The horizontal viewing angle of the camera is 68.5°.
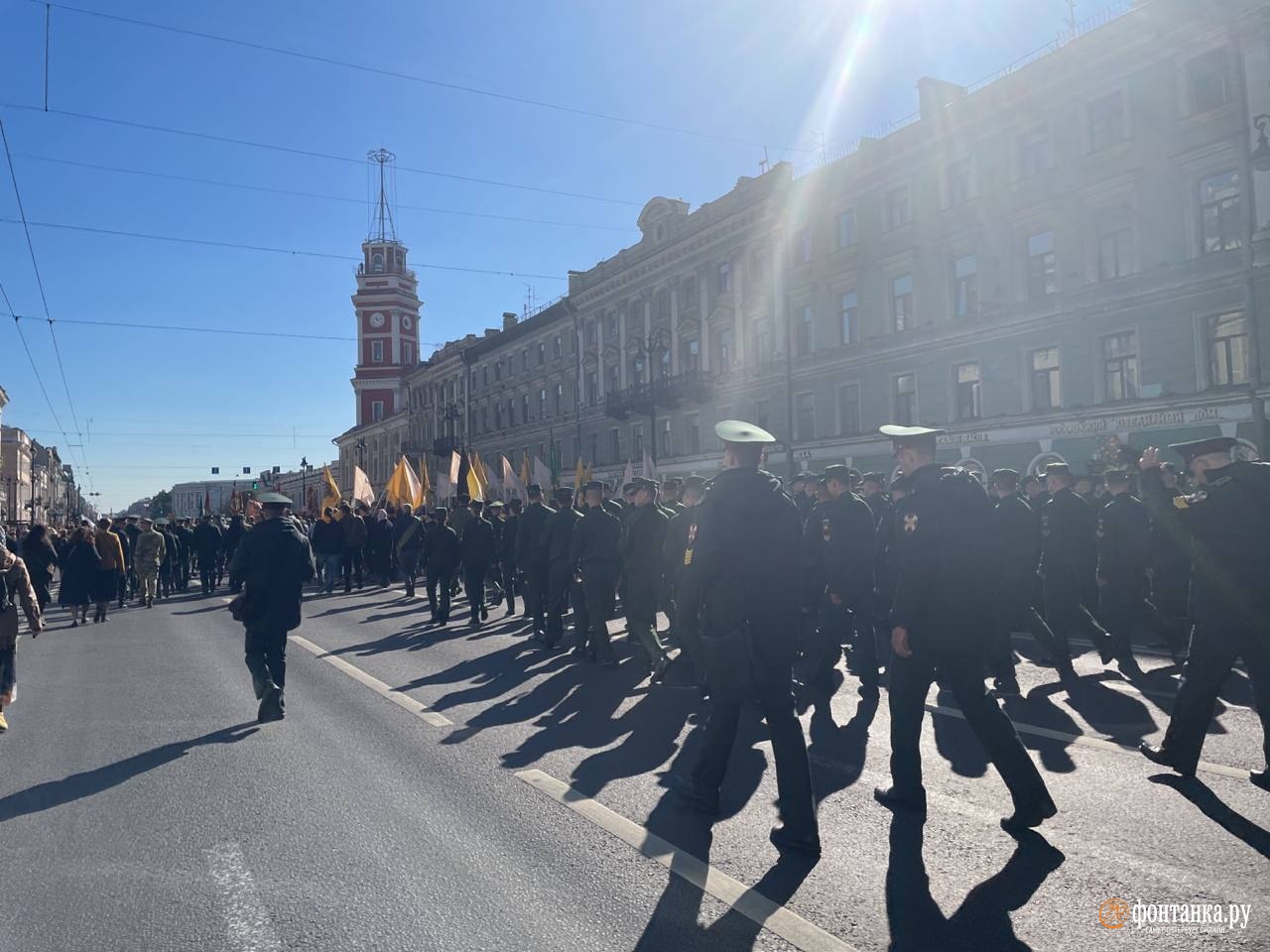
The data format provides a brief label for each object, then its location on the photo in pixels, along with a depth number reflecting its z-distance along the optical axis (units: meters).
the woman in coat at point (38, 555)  14.32
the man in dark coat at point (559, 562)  11.14
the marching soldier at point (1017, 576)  7.75
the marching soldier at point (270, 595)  7.42
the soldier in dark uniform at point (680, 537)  9.27
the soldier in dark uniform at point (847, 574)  8.61
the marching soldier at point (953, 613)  4.53
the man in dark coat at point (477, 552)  13.49
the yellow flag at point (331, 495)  25.05
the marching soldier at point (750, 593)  4.54
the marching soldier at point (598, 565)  9.89
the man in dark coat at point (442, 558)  14.12
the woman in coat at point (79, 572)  15.38
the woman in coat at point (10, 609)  7.27
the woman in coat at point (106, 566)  15.64
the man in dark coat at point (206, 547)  21.78
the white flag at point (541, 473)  28.47
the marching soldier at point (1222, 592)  4.99
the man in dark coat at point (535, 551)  11.91
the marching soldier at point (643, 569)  9.52
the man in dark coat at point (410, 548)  19.17
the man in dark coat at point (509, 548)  14.58
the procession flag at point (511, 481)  32.09
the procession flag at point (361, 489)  26.94
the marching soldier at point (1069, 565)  8.63
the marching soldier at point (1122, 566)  8.67
